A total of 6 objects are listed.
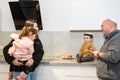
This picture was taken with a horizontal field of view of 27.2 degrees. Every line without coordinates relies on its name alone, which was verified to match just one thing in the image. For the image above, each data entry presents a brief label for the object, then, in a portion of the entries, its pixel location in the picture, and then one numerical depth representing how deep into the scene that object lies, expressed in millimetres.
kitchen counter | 2954
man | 2391
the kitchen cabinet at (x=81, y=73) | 2967
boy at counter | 3029
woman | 2703
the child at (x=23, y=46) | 2602
